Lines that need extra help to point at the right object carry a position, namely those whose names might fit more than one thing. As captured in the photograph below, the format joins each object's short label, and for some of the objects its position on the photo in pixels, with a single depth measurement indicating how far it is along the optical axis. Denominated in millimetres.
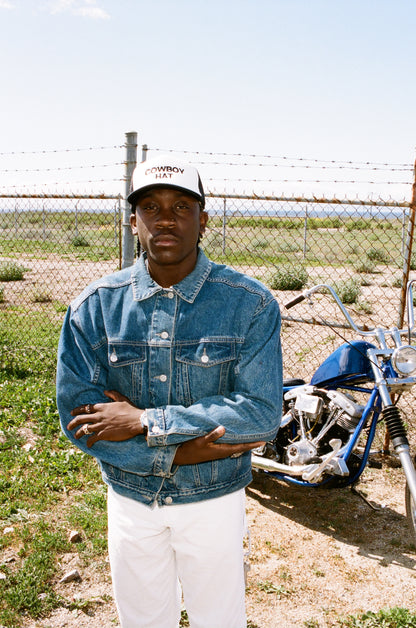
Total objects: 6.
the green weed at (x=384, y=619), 2953
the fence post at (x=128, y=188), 4795
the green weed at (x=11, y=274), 15727
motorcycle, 3480
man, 1846
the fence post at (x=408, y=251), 4523
